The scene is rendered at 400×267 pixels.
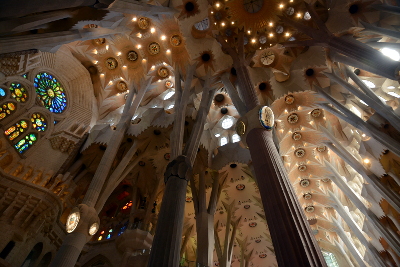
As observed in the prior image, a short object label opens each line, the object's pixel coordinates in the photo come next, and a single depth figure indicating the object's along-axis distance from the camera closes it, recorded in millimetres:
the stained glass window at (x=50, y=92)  13598
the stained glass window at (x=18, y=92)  12188
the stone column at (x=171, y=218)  5863
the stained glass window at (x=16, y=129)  11412
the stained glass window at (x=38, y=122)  12750
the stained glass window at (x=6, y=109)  11477
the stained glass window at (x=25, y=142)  11641
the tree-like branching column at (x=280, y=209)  4469
